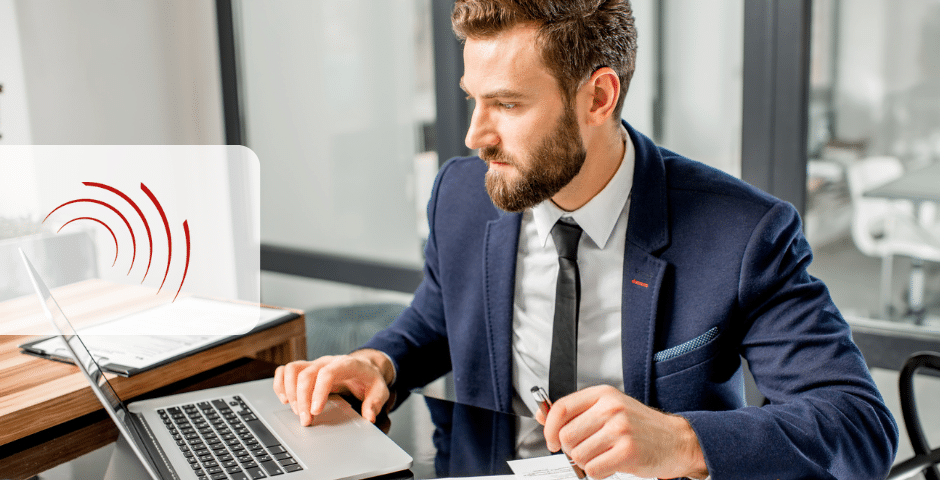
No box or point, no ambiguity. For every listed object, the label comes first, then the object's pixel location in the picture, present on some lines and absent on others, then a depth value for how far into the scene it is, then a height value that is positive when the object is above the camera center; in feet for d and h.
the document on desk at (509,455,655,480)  2.89 -1.45
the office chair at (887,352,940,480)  4.04 -1.84
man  3.21 -1.01
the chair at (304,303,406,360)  8.60 -2.62
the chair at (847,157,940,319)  6.11 -1.19
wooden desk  3.35 -1.40
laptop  2.85 -1.40
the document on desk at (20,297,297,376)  4.05 -1.31
